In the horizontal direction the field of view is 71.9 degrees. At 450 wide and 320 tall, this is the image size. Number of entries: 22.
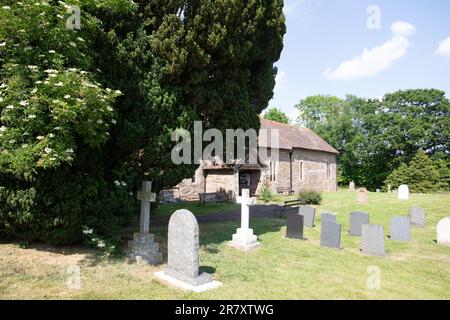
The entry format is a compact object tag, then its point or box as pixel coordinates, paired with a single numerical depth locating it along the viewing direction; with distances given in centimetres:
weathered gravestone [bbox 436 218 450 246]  1033
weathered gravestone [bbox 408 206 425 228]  1356
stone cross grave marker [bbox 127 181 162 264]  742
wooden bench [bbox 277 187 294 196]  2700
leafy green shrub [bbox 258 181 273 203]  2273
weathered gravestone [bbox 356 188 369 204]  2164
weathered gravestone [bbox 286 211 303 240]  1088
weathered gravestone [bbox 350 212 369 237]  1165
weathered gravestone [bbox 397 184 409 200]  2301
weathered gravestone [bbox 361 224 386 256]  899
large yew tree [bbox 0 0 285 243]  574
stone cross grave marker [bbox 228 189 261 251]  918
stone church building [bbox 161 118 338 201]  2258
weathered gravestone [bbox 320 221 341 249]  973
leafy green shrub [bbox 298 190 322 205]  2083
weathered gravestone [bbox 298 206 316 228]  1321
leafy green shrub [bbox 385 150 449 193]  3616
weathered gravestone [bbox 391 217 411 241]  1088
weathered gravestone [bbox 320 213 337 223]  1145
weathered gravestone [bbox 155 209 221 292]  596
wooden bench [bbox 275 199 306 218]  1628
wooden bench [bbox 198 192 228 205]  2087
